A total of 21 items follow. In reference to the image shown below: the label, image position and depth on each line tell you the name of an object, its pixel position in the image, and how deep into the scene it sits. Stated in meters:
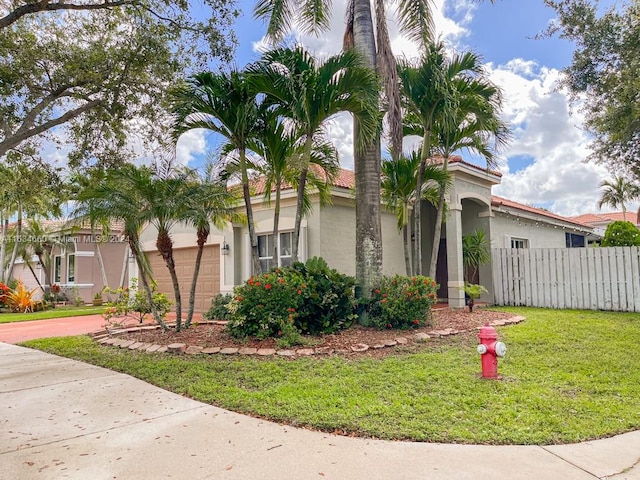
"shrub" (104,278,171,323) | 10.28
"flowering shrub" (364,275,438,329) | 8.80
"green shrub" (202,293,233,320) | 11.55
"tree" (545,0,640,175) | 10.88
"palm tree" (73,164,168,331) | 8.20
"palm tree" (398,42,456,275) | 9.40
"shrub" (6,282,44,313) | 18.30
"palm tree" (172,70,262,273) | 8.24
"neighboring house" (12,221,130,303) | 22.42
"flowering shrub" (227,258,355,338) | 7.91
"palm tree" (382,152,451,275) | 10.96
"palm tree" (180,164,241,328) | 8.47
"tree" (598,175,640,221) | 29.44
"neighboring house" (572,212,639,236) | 35.24
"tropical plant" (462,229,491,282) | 13.35
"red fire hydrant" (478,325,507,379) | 5.45
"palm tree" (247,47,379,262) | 8.01
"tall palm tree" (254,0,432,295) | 9.16
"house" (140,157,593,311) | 12.14
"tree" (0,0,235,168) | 8.30
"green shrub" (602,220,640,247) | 13.42
